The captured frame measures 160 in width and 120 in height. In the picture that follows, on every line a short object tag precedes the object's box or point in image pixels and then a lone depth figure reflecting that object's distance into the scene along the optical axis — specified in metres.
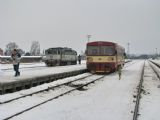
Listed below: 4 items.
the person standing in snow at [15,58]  10.63
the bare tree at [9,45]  82.11
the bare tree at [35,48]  88.42
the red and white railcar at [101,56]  15.76
